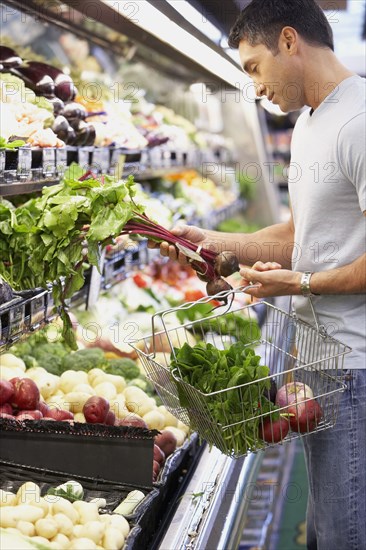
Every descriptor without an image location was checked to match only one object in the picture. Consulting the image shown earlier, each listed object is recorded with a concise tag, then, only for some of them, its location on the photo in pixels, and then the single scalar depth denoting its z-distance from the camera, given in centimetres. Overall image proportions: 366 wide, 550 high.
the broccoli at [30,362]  340
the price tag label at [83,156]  325
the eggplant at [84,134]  343
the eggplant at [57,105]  338
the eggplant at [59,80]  356
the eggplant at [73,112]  343
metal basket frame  216
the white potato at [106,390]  318
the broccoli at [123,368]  356
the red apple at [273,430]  221
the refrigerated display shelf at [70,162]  251
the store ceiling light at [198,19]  290
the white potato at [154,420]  308
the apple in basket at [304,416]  227
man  235
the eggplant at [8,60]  342
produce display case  242
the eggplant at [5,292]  235
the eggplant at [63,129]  317
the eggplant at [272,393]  228
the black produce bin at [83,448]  244
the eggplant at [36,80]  346
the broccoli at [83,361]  348
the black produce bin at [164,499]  227
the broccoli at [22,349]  352
